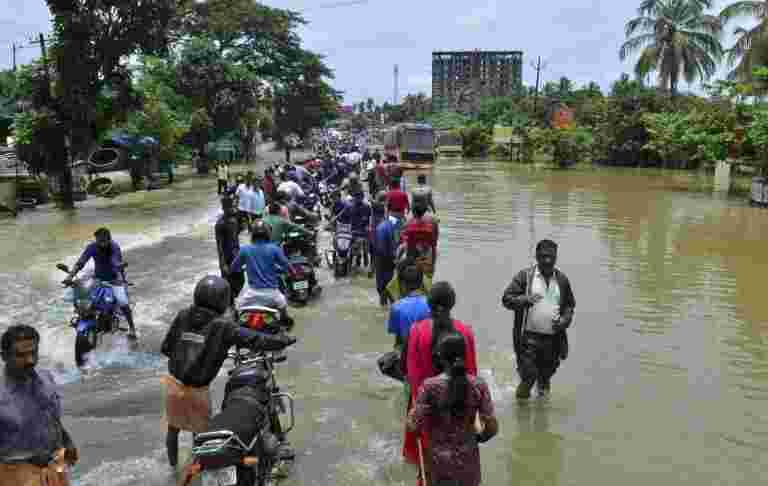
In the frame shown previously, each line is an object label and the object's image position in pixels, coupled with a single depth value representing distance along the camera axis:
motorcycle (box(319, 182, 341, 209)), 18.65
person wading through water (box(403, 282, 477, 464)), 4.15
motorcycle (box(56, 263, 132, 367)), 7.25
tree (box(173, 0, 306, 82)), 49.69
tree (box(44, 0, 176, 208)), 21.31
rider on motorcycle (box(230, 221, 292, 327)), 6.74
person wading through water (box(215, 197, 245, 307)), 8.91
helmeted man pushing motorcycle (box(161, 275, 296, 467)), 4.39
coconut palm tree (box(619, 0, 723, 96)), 48.69
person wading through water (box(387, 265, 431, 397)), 4.88
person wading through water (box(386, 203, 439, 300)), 8.60
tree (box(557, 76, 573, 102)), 86.54
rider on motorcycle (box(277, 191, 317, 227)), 11.55
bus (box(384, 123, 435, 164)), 42.53
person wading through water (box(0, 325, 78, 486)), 3.35
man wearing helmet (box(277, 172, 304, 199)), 12.11
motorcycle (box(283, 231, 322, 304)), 9.78
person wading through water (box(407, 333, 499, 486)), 3.41
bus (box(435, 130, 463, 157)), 68.12
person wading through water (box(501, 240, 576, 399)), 5.69
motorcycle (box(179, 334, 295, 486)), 3.43
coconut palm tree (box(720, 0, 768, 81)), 30.31
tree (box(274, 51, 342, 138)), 55.03
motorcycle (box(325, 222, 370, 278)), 11.57
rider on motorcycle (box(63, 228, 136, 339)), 7.56
